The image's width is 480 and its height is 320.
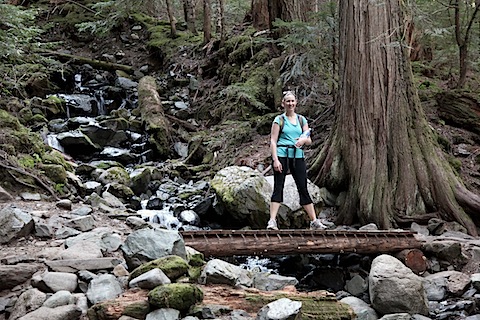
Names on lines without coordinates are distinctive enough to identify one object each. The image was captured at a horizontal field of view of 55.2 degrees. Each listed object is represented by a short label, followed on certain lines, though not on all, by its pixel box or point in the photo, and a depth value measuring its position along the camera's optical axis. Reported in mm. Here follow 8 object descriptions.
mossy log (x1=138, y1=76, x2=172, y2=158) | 12688
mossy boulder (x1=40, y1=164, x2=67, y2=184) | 7441
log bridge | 5528
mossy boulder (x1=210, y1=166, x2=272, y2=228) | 7520
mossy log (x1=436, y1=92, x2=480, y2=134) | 9641
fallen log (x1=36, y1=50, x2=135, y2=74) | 18359
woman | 6141
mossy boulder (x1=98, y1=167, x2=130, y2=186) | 9742
